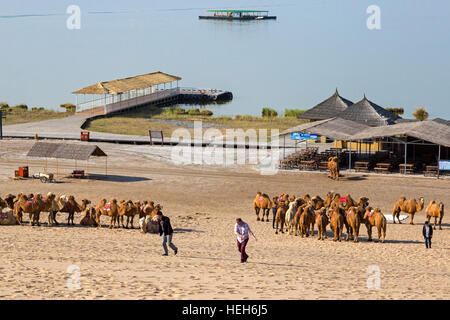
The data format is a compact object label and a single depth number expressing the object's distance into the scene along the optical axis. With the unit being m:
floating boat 187.38
